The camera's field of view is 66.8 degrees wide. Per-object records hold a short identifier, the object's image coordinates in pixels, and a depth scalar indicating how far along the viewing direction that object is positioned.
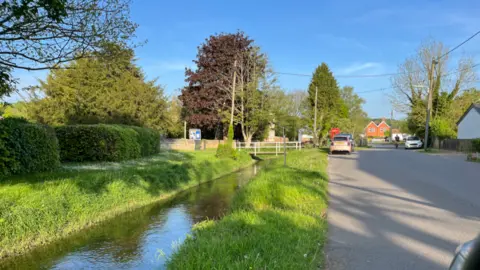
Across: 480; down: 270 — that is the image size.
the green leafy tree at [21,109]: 30.27
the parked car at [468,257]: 1.81
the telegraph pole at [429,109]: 34.53
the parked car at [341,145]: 29.17
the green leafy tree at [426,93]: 40.94
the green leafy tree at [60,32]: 8.15
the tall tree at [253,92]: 38.94
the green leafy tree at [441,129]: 39.22
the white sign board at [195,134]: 33.03
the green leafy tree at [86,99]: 29.39
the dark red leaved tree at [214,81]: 38.72
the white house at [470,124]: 35.47
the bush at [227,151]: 25.93
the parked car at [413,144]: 45.19
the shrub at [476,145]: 29.03
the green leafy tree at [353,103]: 79.89
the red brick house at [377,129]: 126.19
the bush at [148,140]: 21.52
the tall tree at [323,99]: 50.94
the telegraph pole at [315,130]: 46.56
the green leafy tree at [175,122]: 36.62
